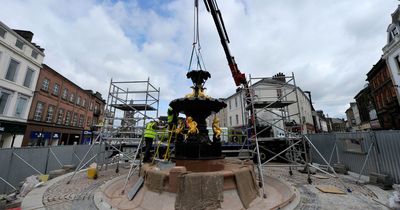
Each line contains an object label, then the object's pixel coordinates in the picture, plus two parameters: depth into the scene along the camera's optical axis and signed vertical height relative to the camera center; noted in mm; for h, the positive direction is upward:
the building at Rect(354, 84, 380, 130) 30109 +6039
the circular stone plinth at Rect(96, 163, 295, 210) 4314 -1527
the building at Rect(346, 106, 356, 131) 51438 +6976
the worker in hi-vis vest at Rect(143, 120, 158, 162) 8469 +303
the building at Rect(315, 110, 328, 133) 59394 +5664
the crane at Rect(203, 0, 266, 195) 11080 +7341
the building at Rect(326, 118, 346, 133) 73675 +6466
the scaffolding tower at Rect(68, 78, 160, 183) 9281 +1895
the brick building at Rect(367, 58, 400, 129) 22172 +6122
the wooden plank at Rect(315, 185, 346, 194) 5638 -1597
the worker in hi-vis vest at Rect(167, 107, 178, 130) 7984 +1002
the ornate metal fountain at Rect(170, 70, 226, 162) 5922 +372
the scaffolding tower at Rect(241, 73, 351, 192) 8940 +1911
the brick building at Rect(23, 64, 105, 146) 22188 +4196
